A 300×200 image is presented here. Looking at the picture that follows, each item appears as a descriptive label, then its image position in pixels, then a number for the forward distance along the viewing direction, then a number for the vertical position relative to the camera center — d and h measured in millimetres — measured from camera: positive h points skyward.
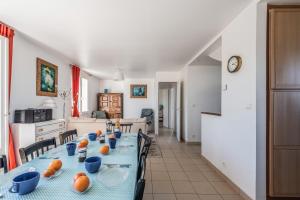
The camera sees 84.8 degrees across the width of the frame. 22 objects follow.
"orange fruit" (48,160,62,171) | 1220 -472
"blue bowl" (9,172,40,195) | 937 -470
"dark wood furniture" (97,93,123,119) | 8039 -16
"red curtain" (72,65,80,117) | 5332 +484
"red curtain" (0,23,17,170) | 2744 -547
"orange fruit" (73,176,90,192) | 962 -482
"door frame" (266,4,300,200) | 2014 -17
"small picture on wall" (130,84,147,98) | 8180 +580
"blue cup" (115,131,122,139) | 2450 -477
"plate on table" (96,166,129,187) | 1105 -534
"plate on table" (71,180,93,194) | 974 -530
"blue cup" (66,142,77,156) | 1638 -462
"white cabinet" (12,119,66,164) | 2904 -557
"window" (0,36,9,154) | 2730 +163
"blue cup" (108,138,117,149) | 1905 -475
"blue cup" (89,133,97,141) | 2309 -484
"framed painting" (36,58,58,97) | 3649 +590
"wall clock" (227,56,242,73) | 2340 +579
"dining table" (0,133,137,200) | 947 -531
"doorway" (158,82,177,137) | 7396 -336
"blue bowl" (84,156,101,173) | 1230 -474
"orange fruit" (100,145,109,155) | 1673 -485
